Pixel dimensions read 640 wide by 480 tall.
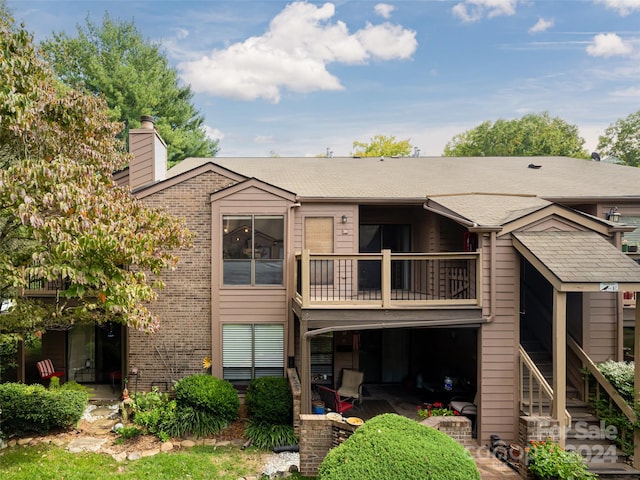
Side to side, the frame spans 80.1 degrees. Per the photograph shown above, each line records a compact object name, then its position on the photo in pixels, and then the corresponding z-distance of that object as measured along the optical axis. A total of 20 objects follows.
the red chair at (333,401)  8.55
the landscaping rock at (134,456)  7.30
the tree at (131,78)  23.78
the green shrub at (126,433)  8.03
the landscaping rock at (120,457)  7.25
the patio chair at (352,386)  9.70
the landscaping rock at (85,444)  7.64
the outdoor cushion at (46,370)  10.41
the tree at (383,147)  32.50
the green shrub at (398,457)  4.89
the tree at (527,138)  30.12
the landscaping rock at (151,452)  7.45
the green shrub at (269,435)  7.84
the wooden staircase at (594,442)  6.78
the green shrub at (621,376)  7.38
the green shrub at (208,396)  8.33
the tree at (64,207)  5.46
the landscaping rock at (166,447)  7.64
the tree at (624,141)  31.30
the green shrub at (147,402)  8.63
